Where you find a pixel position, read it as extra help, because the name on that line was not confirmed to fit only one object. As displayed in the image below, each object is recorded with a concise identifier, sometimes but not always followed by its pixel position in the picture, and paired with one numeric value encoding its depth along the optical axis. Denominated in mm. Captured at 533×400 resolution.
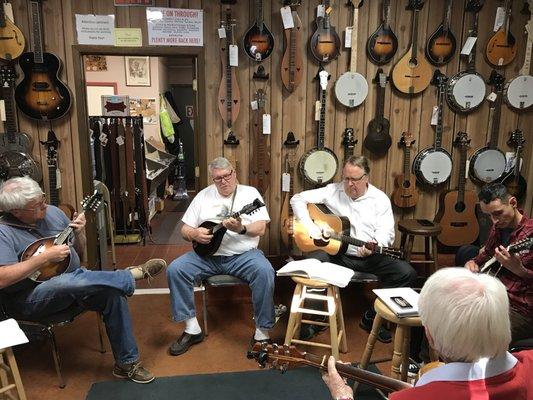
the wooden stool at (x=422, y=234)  3166
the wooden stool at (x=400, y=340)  1934
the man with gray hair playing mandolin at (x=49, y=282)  2121
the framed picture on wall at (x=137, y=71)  6391
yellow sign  3174
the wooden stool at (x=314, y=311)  2423
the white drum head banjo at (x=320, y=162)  3430
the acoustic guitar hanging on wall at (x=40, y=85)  3100
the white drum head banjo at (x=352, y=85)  3332
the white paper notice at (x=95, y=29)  3131
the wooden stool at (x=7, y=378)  1883
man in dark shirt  2031
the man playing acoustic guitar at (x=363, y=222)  2783
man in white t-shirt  2674
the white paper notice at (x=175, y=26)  3166
